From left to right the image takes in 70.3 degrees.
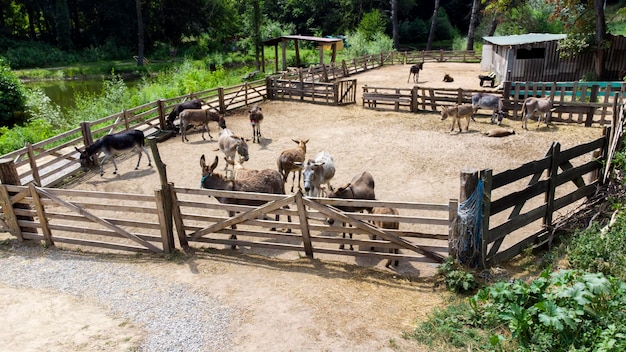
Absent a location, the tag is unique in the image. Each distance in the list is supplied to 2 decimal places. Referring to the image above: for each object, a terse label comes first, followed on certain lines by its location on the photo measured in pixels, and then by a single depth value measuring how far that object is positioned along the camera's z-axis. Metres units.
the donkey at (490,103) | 15.91
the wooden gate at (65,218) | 7.50
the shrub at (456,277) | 5.91
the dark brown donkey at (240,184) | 8.23
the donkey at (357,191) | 7.83
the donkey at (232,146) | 12.34
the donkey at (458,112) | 15.23
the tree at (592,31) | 21.05
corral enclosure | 11.28
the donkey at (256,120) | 15.34
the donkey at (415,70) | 25.58
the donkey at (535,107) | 15.02
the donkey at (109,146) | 12.55
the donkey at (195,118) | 15.73
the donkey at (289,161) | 10.52
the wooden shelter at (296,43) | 27.44
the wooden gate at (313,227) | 6.60
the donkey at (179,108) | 16.73
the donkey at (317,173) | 8.76
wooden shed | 21.86
